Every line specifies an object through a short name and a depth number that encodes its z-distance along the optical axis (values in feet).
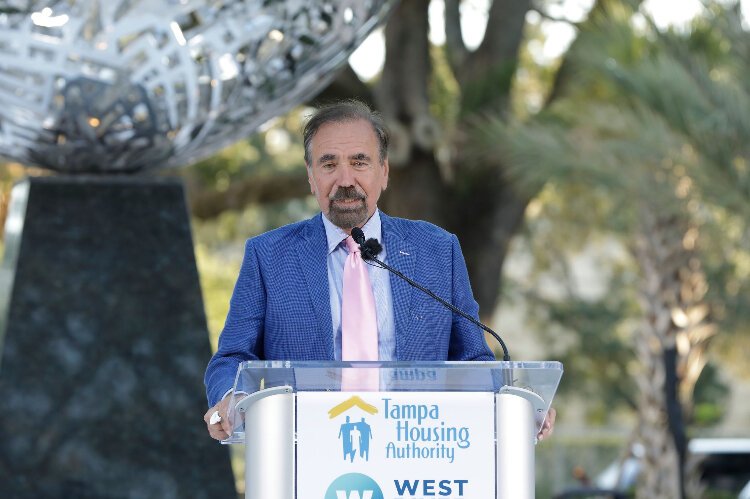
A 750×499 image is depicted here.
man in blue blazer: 21.90
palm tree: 66.03
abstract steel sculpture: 34.76
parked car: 95.25
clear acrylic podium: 18.30
